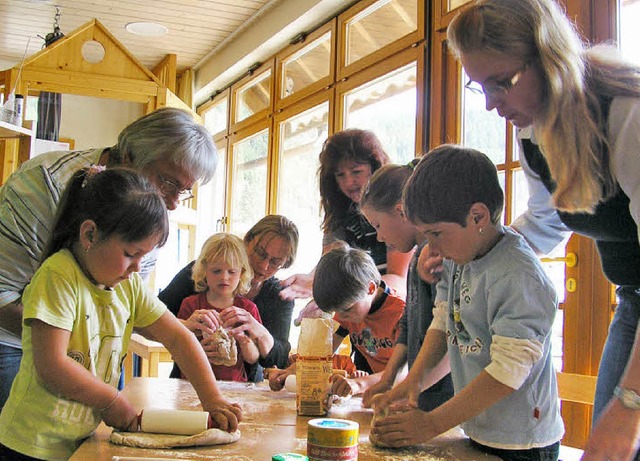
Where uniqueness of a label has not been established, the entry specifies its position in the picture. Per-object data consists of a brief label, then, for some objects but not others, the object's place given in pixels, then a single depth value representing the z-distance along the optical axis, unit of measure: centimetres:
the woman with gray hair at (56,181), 154
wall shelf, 399
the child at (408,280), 172
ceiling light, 621
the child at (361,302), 199
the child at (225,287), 238
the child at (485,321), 117
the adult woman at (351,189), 247
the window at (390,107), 420
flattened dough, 119
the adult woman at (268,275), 271
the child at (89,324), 124
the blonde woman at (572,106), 121
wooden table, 116
